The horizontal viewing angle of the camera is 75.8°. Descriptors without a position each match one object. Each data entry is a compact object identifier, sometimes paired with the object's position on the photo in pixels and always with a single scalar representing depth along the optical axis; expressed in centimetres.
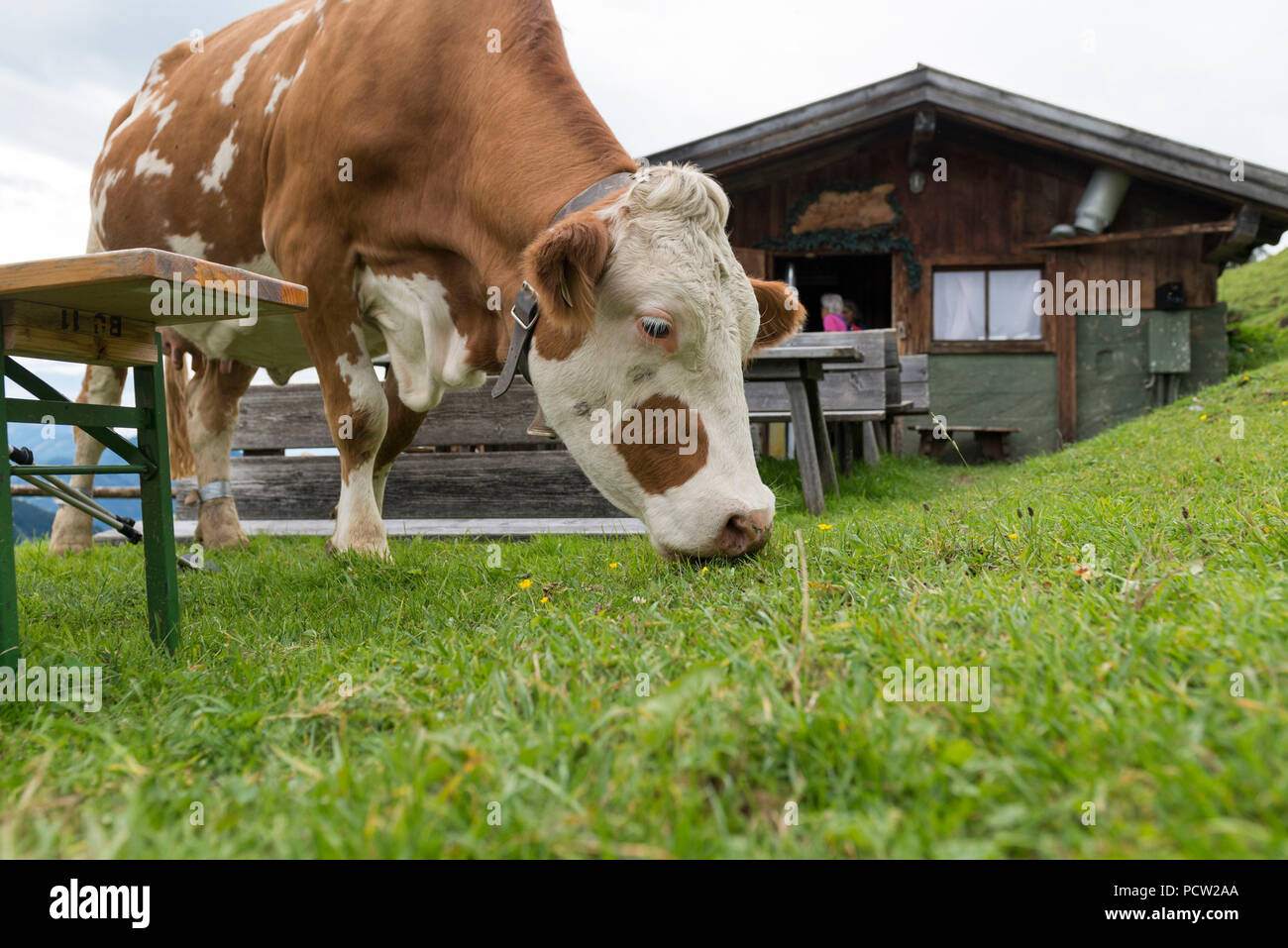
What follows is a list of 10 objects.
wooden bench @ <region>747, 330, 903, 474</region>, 623
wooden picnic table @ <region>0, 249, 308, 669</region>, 182
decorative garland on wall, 1084
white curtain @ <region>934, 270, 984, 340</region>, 1091
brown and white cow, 261
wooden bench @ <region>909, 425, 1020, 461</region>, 1056
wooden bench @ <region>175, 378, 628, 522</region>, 527
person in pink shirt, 1043
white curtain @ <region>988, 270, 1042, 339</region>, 1080
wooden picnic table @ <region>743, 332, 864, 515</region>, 515
